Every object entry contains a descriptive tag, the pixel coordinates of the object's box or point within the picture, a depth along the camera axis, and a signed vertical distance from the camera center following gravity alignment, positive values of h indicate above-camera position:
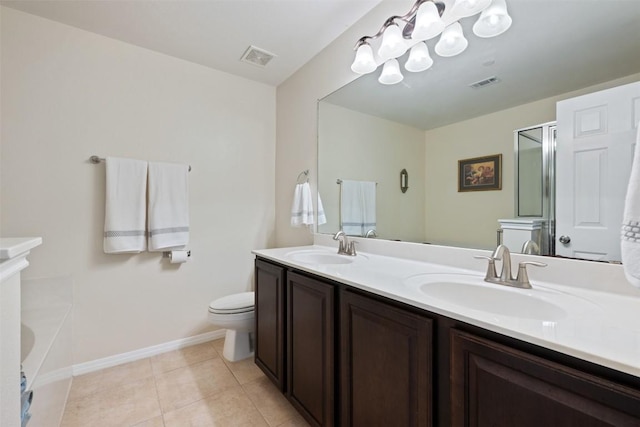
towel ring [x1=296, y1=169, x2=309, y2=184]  2.32 +0.35
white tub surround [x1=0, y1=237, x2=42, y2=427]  0.68 -0.31
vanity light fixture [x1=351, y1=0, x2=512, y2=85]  1.19 +0.92
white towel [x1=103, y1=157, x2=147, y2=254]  1.92 +0.05
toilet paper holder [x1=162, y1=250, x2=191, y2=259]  2.20 -0.33
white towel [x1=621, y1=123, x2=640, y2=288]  0.63 -0.03
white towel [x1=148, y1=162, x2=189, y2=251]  2.08 +0.06
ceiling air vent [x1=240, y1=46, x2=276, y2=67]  2.13 +1.30
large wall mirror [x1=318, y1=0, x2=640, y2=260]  0.97 +0.52
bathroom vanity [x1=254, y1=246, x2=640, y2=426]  0.55 -0.37
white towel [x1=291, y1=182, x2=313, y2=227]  2.24 +0.06
